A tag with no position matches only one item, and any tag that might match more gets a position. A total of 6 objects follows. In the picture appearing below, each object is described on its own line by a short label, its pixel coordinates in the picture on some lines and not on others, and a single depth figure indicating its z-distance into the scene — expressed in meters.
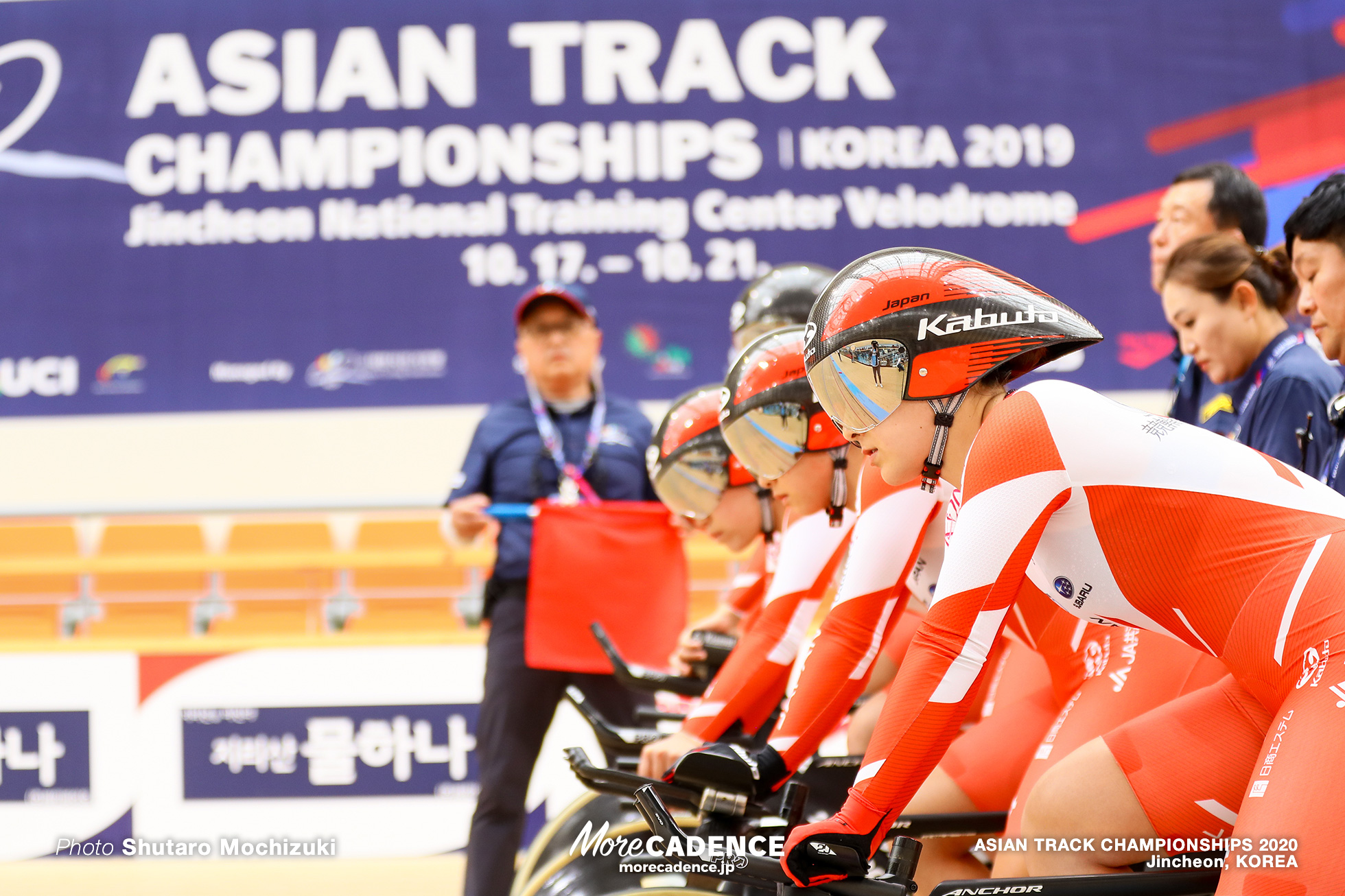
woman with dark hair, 5.82
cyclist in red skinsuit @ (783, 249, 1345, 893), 3.04
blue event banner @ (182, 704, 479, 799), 10.54
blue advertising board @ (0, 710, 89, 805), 10.48
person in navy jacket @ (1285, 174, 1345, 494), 4.08
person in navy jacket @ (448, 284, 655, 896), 7.82
